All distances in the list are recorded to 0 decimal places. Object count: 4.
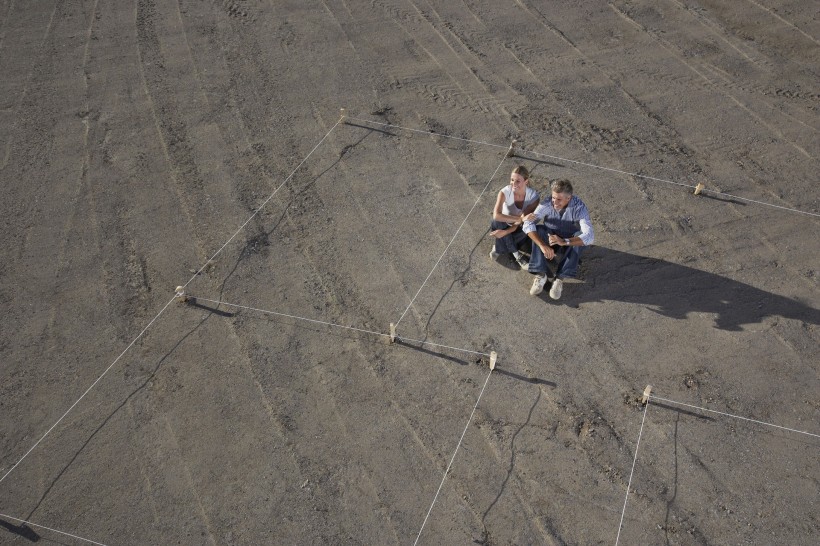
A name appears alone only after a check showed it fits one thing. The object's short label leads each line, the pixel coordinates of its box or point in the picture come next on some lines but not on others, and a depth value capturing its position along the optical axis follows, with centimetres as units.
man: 530
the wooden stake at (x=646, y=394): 475
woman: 555
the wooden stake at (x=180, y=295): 550
